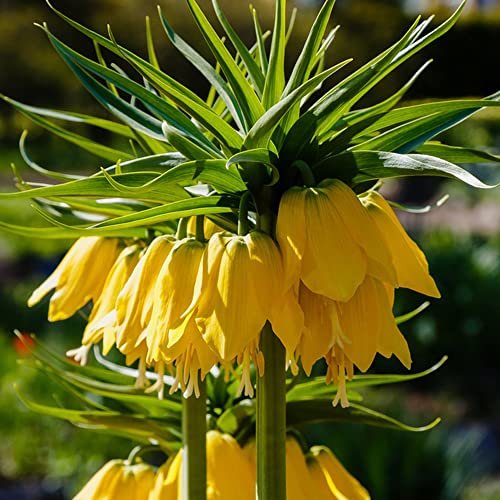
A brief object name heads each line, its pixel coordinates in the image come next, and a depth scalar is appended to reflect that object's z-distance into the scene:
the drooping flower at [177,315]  0.80
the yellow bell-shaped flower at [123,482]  0.89
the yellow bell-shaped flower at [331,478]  0.89
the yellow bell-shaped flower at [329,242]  0.78
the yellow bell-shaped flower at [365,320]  0.80
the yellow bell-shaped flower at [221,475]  0.87
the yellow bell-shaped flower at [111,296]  0.85
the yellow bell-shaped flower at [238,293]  0.79
